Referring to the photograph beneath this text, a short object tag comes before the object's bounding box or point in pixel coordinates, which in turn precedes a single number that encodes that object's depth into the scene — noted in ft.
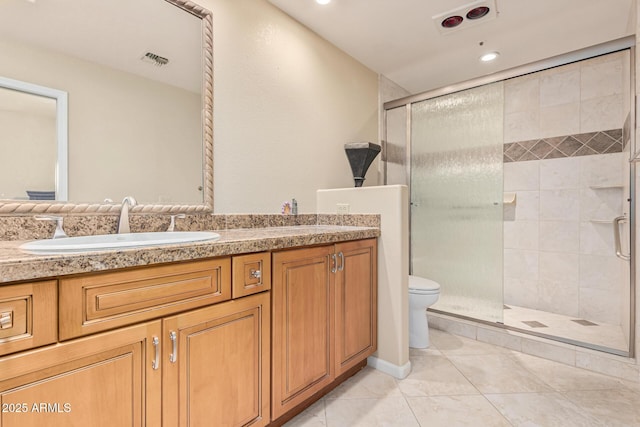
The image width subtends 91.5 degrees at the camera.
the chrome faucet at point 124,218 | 4.28
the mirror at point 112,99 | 3.81
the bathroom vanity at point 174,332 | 2.34
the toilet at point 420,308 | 7.07
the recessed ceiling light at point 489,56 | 8.63
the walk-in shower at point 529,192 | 7.41
